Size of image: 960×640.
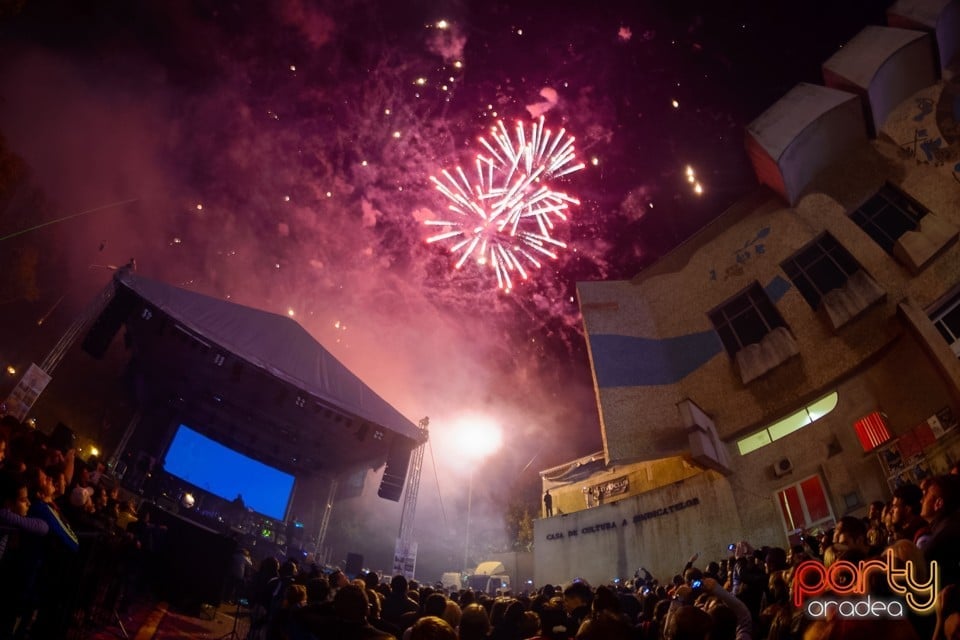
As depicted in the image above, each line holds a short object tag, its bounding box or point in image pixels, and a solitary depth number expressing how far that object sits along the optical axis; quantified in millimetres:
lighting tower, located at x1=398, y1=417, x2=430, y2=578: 18906
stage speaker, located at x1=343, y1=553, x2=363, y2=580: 19656
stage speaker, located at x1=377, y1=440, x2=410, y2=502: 19720
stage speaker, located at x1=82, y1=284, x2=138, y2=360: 14367
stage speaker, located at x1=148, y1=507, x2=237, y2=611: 9859
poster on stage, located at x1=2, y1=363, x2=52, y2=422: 10712
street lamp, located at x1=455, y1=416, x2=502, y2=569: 41469
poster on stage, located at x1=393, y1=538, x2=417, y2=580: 17942
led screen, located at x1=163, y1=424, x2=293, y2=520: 19953
